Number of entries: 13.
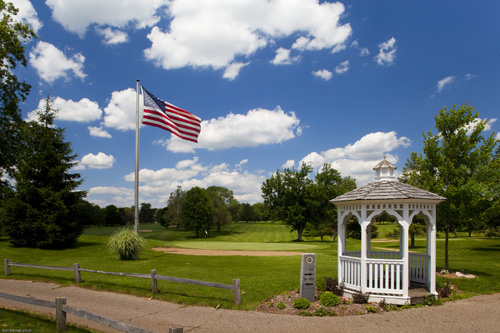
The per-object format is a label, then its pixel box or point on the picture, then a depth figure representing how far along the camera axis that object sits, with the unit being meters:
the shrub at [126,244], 17.97
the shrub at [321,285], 10.75
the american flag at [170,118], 17.11
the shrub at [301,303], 8.95
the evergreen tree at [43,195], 24.30
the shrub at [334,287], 10.33
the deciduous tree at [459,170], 14.19
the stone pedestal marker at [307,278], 9.50
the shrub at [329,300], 9.10
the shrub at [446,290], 10.38
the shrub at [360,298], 9.39
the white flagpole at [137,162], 17.77
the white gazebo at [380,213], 9.53
